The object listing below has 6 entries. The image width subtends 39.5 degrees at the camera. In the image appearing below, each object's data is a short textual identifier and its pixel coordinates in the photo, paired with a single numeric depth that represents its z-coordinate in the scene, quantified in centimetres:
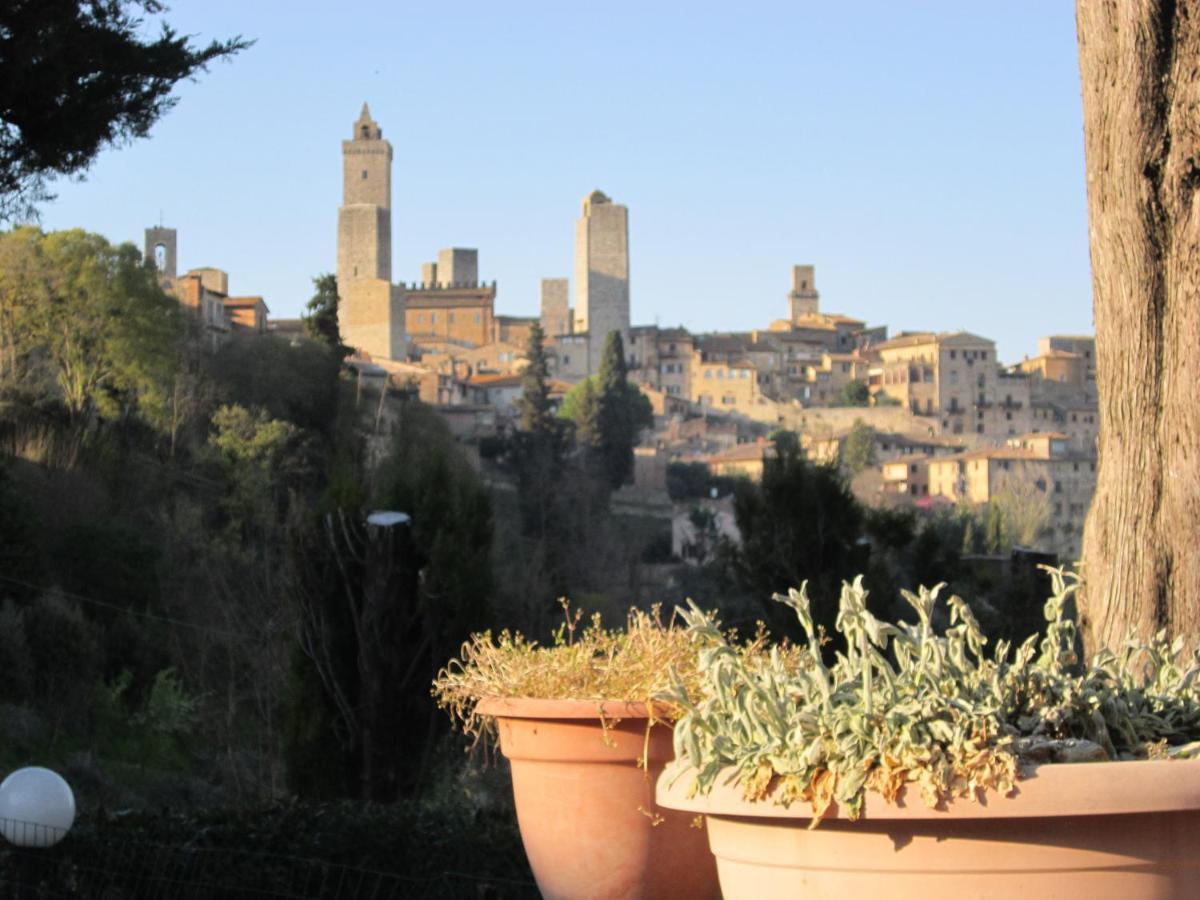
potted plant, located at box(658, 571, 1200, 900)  197
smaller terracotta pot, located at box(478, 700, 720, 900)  294
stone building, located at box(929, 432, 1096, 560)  7750
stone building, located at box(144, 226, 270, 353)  4625
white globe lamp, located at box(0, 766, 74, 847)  418
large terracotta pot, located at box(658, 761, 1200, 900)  195
